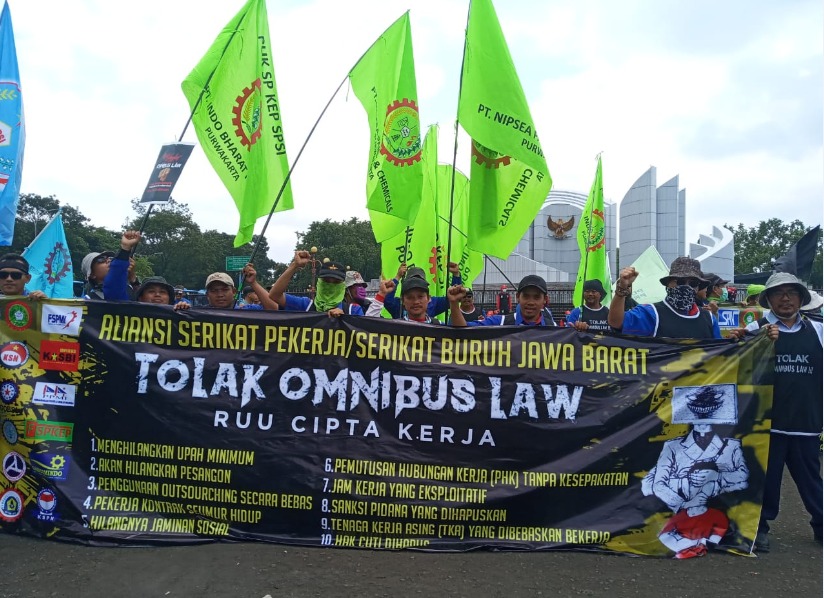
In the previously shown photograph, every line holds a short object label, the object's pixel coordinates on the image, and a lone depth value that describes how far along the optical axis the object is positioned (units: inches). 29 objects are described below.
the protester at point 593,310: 279.1
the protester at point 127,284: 189.2
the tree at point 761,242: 2412.2
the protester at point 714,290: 331.6
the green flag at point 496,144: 202.2
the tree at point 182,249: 2566.4
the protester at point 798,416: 177.0
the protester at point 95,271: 222.1
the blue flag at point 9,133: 228.8
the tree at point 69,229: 2177.7
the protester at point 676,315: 186.2
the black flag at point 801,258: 216.7
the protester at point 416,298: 192.7
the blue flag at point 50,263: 309.1
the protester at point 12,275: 184.2
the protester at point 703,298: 278.3
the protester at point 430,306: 250.4
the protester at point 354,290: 248.2
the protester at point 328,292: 222.4
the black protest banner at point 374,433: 162.6
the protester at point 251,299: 335.6
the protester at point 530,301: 191.5
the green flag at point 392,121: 241.4
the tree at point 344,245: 2122.3
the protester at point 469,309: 290.2
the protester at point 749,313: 342.0
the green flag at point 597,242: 365.9
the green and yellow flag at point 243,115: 222.4
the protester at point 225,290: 199.6
